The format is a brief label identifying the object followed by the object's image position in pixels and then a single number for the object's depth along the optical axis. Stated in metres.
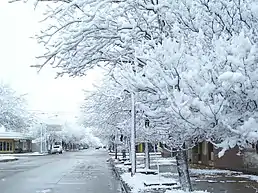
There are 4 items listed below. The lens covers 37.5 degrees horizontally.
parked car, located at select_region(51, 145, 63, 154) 67.94
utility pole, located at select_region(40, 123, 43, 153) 73.73
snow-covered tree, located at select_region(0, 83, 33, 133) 32.29
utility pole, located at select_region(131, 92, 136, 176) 14.98
